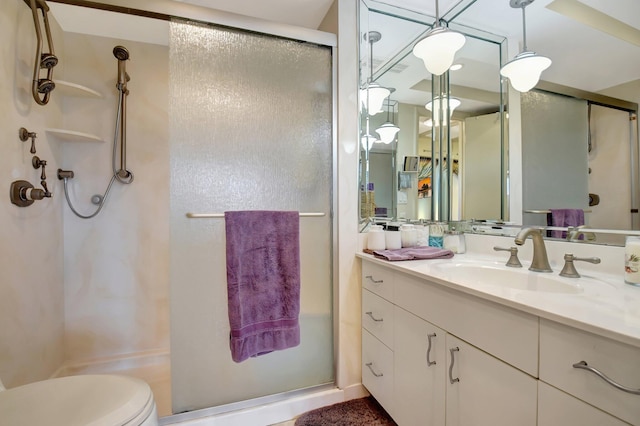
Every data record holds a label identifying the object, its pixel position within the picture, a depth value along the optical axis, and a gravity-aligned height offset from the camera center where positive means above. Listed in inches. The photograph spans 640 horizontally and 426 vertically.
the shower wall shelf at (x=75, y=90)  60.6 +29.2
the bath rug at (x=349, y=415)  52.2 -40.6
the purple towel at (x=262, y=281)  48.4 -12.7
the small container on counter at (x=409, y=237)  58.5 -5.5
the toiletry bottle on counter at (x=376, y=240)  57.0 -5.9
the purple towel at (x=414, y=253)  48.5 -7.8
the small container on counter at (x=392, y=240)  57.2 -6.0
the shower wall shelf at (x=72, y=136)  60.7 +18.6
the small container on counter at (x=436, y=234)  58.9 -5.0
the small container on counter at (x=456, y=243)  56.8 -6.7
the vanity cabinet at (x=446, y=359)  27.5 -19.1
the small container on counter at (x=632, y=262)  31.4 -6.1
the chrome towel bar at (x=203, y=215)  48.8 -0.3
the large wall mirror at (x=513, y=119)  36.7 +16.5
